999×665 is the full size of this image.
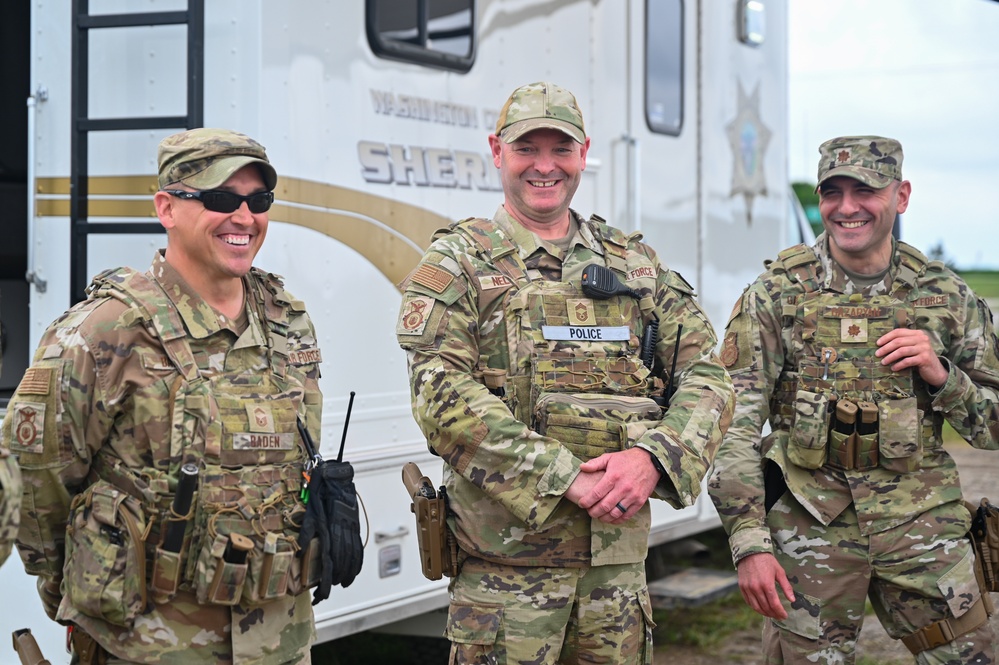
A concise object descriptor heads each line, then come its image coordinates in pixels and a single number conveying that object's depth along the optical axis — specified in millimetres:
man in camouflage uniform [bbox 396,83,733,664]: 2891
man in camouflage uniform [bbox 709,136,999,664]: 3525
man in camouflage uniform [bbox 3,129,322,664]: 2607
